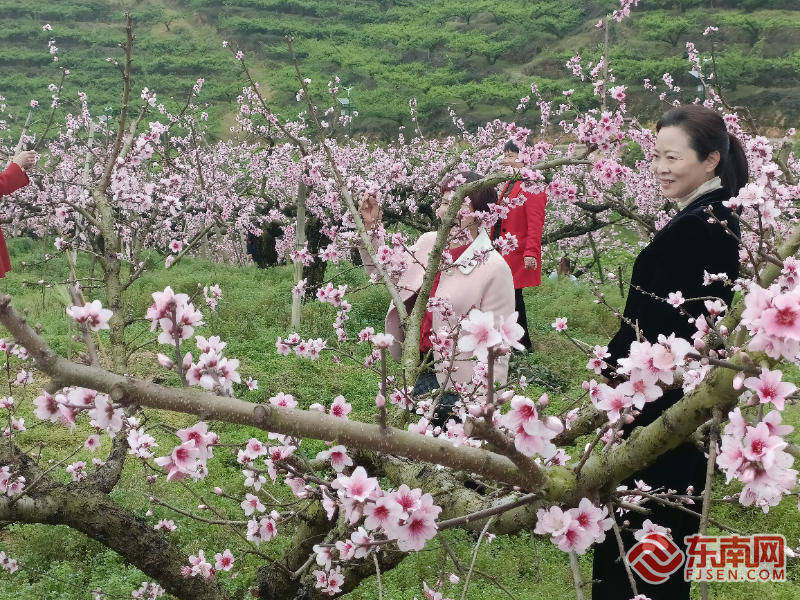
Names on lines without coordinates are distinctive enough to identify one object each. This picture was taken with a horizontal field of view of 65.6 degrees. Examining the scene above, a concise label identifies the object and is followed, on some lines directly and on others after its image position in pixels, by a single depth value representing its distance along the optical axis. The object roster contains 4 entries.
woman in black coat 2.22
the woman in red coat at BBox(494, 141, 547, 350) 5.49
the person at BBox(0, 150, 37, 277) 4.14
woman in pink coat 3.24
